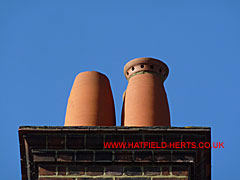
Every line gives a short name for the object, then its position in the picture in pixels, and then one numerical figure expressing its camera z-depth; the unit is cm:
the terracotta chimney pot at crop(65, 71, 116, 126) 1374
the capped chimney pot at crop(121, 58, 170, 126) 1357
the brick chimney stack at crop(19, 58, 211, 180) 1156
